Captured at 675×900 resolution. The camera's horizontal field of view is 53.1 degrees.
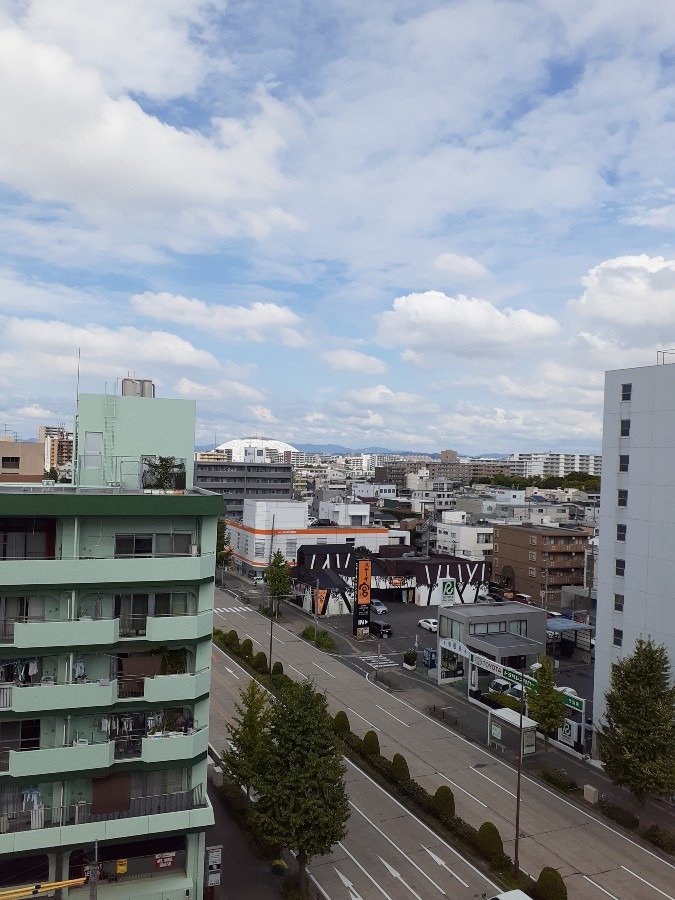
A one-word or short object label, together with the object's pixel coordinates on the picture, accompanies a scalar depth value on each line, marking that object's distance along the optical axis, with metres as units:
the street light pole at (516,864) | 25.58
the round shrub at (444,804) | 29.83
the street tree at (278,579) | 69.31
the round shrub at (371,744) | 36.31
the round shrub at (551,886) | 24.00
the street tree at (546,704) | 36.62
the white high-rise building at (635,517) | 34.53
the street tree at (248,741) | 28.88
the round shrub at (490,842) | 27.02
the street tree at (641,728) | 29.23
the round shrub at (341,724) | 38.50
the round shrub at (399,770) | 33.31
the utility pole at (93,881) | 19.33
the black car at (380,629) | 62.58
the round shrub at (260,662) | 50.19
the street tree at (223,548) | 92.09
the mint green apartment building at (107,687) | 20.98
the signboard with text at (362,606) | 61.94
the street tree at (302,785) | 23.92
